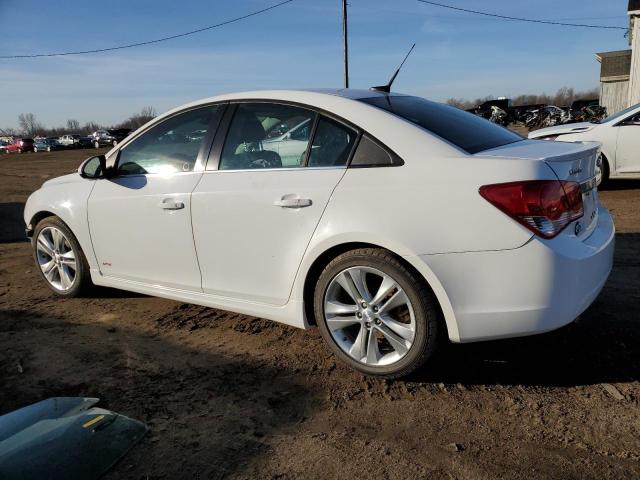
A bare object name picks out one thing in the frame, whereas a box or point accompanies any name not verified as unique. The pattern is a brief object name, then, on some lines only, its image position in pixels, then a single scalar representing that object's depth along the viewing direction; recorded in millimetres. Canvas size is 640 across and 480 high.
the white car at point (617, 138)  8258
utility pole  25247
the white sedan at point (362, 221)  2537
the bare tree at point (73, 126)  142450
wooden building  25359
